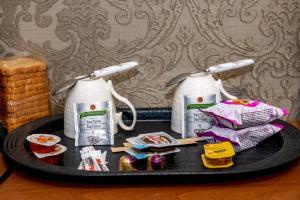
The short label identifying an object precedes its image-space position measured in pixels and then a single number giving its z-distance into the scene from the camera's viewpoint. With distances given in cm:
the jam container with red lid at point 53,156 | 102
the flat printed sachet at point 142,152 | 102
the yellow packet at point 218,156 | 98
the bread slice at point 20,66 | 113
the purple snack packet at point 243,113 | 105
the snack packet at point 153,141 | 104
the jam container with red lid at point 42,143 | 104
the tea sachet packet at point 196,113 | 112
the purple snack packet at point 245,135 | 106
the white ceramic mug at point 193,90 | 113
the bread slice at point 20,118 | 116
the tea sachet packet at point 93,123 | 109
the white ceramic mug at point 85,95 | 110
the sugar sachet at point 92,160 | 100
